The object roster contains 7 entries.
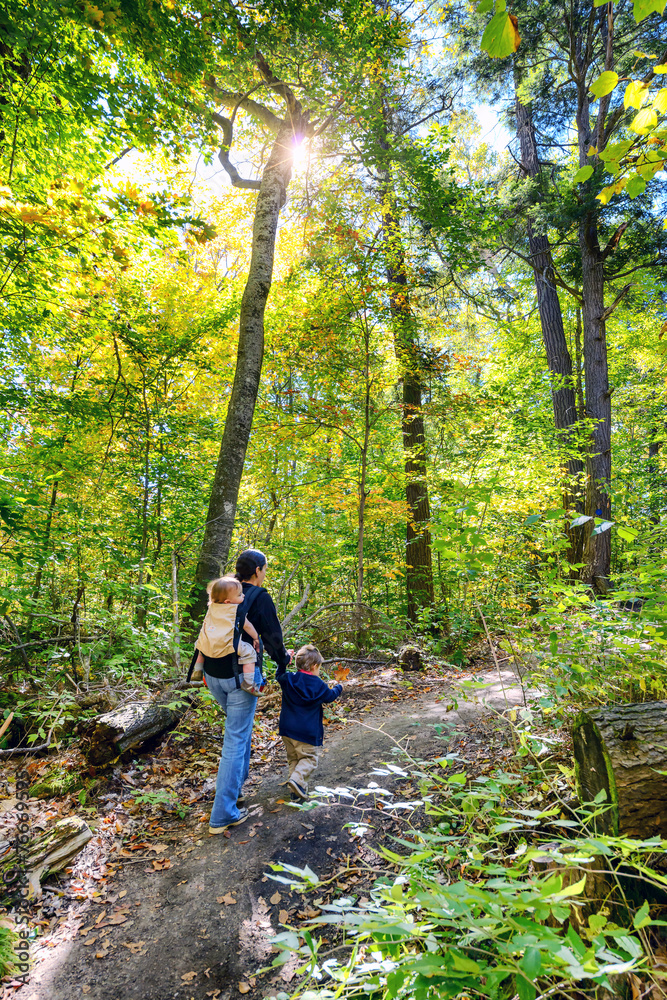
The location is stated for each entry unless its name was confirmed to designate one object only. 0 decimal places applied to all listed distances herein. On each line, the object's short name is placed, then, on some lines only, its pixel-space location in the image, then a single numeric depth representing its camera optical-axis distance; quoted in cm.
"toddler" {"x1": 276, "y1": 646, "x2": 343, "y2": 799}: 383
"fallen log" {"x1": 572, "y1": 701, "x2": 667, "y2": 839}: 214
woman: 357
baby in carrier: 350
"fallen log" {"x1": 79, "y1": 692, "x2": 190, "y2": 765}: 418
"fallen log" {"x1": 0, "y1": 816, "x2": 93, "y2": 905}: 293
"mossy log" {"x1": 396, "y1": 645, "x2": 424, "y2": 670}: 683
